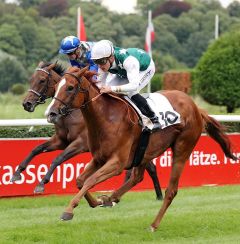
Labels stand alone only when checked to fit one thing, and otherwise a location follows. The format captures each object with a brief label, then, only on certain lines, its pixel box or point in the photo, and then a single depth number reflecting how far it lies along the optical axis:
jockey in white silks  12.65
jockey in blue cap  15.25
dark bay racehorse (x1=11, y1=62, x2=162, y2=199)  15.69
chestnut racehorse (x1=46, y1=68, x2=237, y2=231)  12.05
